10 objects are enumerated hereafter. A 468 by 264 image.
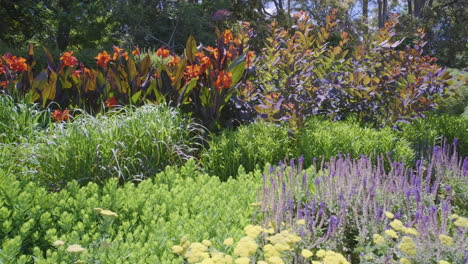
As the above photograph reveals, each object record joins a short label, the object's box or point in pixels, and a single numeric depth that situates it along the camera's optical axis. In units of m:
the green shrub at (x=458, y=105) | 8.21
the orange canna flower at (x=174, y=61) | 4.83
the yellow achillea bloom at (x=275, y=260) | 1.57
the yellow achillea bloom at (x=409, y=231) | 1.80
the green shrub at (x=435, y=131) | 4.30
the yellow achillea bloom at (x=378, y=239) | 1.82
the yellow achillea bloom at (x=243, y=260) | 1.57
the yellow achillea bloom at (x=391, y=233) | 1.80
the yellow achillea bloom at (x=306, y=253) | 1.62
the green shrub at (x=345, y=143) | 3.64
